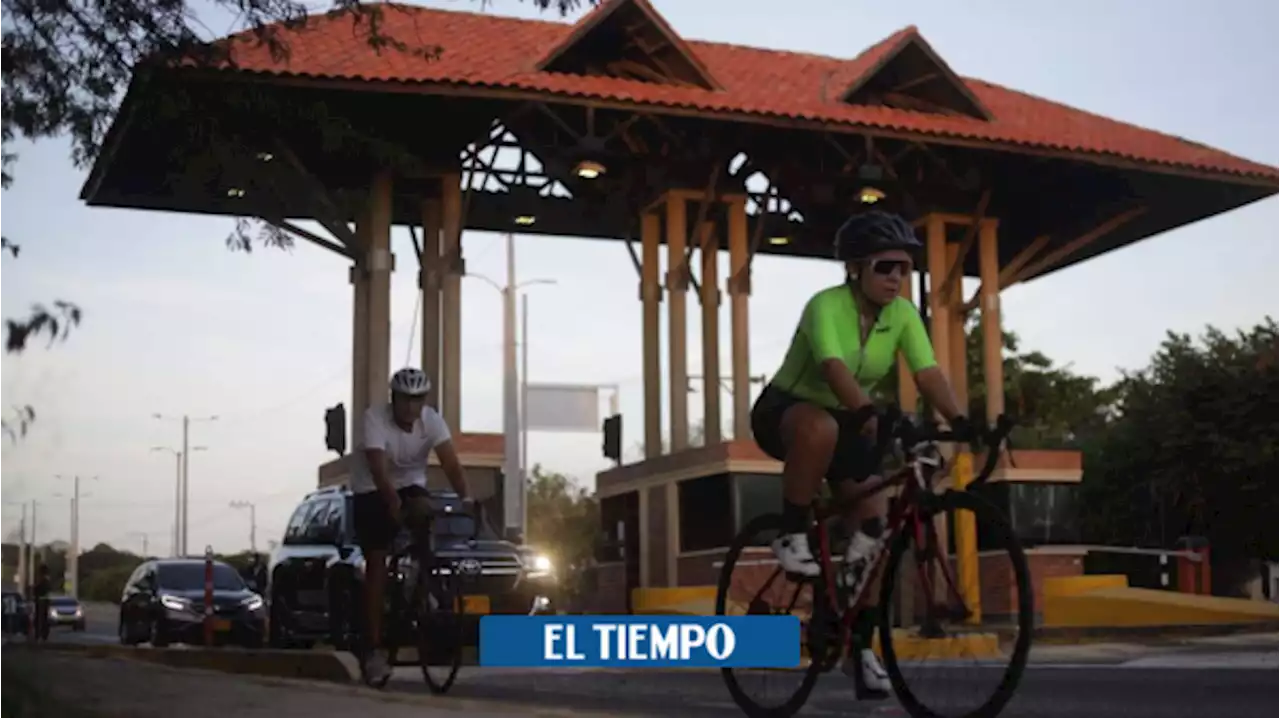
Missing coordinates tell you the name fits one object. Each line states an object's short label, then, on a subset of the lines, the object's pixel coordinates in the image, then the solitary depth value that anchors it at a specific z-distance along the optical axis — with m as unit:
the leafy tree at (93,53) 9.47
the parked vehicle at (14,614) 42.81
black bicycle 9.82
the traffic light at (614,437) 29.16
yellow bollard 5.59
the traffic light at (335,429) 23.09
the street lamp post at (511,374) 43.22
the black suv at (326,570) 17.16
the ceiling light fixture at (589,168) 26.50
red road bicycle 5.51
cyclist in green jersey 6.11
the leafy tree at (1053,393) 52.78
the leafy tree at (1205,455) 31.86
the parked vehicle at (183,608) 26.28
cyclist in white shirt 9.49
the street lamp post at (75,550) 105.56
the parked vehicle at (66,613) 61.12
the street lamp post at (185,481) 96.00
